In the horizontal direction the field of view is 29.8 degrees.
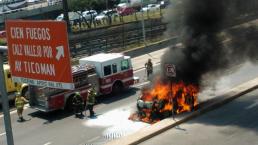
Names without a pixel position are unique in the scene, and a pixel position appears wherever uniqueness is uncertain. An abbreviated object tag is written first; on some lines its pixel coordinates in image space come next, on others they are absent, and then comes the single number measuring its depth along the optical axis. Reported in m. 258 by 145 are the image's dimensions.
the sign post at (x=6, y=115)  9.54
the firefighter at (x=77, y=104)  20.58
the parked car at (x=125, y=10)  65.56
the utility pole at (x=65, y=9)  43.09
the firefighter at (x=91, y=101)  20.47
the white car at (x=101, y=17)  59.69
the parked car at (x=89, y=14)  61.29
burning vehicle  18.94
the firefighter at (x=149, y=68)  26.94
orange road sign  7.82
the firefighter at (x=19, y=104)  20.64
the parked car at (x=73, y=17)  58.52
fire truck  21.14
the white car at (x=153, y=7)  67.44
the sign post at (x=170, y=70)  17.52
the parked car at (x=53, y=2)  66.60
